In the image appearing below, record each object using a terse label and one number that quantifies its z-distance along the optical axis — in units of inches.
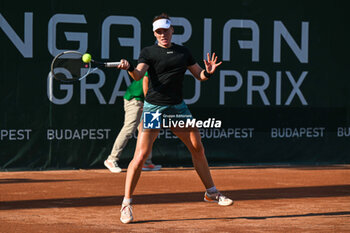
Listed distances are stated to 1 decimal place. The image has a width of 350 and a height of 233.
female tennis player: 448.1
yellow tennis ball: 461.7
